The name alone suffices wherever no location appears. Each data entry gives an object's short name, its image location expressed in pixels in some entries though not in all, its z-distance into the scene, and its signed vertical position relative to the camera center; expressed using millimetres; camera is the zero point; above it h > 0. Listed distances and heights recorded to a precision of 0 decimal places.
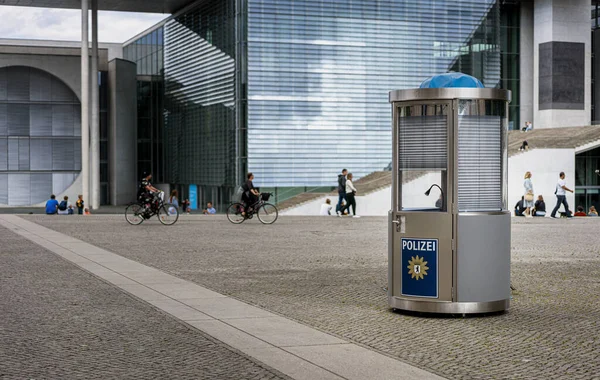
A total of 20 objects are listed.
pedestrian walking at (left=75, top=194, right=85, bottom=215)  49066 -2063
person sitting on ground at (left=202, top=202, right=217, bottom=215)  42062 -2009
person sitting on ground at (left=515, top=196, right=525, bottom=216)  40369 -1917
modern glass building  48375 +5281
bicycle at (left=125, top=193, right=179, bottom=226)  26688 -1325
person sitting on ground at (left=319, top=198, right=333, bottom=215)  40281 -1858
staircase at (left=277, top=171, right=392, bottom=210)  43562 -1166
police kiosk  9148 -389
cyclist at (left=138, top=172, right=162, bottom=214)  26750 -795
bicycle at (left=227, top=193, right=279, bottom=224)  27859 -1401
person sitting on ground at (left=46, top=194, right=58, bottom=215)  36594 -1609
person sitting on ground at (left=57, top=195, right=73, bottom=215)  45875 -1959
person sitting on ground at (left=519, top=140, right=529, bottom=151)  45656 +1017
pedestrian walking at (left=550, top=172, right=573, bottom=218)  33688 -1016
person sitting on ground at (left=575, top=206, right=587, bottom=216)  41206 -2151
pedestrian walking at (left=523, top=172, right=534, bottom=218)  34688 -967
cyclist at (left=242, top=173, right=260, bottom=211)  27938 -870
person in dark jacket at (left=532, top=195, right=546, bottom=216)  37550 -1772
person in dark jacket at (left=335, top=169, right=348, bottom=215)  34031 -881
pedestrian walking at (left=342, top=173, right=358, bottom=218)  32469 -957
